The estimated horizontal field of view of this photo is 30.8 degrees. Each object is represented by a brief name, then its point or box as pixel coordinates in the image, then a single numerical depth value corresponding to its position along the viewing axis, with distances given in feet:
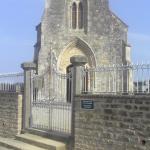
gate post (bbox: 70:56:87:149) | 25.38
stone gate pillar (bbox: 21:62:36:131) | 32.46
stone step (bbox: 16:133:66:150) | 26.12
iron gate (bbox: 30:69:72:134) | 27.39
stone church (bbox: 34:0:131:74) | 63.05
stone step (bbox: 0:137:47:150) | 27.58
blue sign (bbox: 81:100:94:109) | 24.04
